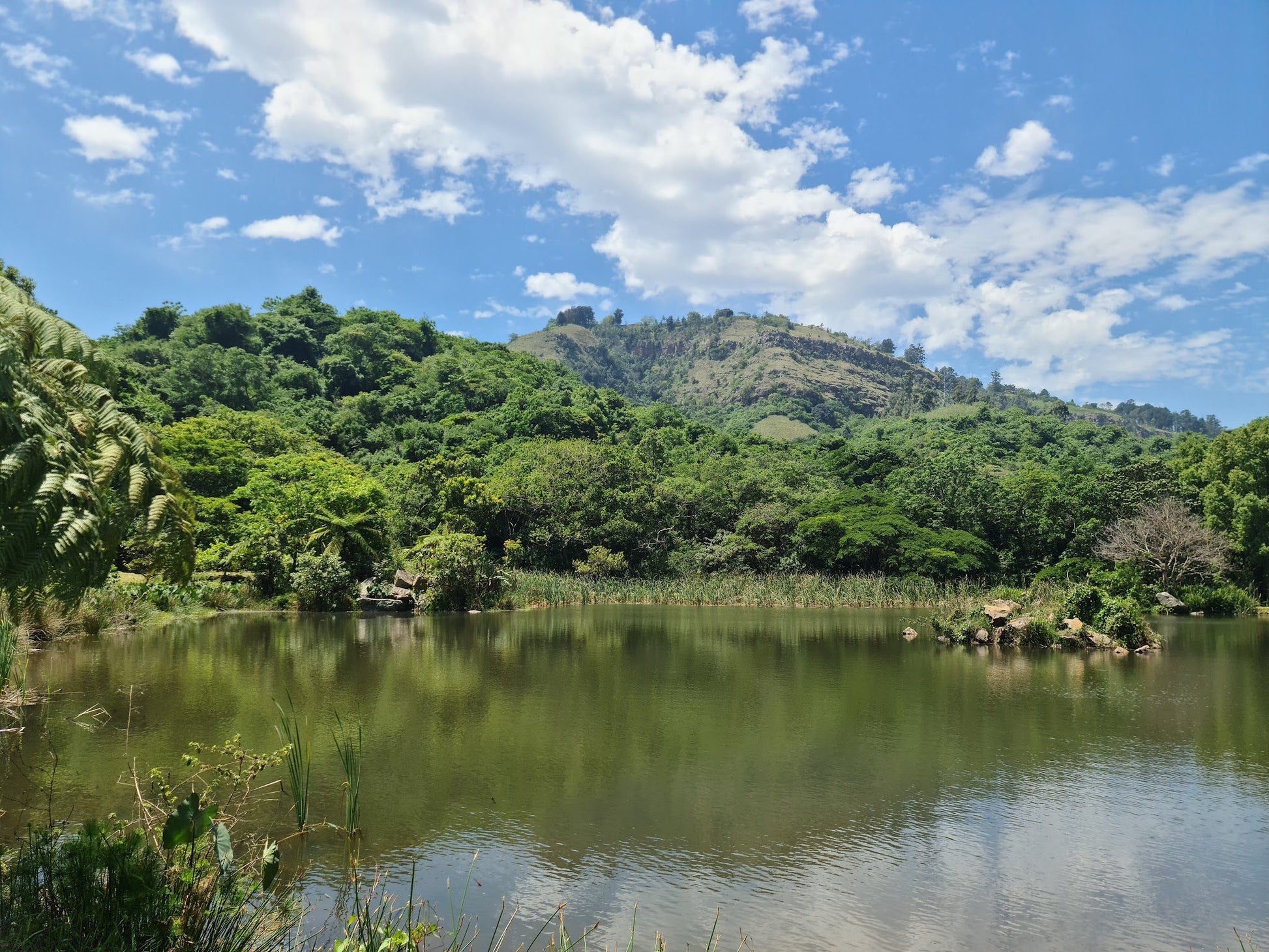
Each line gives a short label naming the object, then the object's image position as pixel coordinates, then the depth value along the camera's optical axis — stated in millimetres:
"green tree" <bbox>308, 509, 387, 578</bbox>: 25562
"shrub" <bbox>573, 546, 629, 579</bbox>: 35562
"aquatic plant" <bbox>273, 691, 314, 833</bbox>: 4824
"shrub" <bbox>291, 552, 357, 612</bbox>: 24906
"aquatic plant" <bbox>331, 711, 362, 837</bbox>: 4531
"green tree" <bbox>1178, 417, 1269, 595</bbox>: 32094
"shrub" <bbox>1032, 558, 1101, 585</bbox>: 33656
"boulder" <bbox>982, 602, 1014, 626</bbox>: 19344
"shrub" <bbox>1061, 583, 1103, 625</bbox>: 19641
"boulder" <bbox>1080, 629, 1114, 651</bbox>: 18656
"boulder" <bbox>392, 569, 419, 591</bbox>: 25859
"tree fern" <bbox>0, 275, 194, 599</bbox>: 3924
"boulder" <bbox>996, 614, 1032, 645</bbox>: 19016
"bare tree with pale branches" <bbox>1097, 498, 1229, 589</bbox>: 30500
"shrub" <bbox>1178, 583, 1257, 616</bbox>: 30406
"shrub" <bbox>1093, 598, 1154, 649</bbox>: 18500
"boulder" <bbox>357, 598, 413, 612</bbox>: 26016
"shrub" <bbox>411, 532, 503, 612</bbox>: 25812
